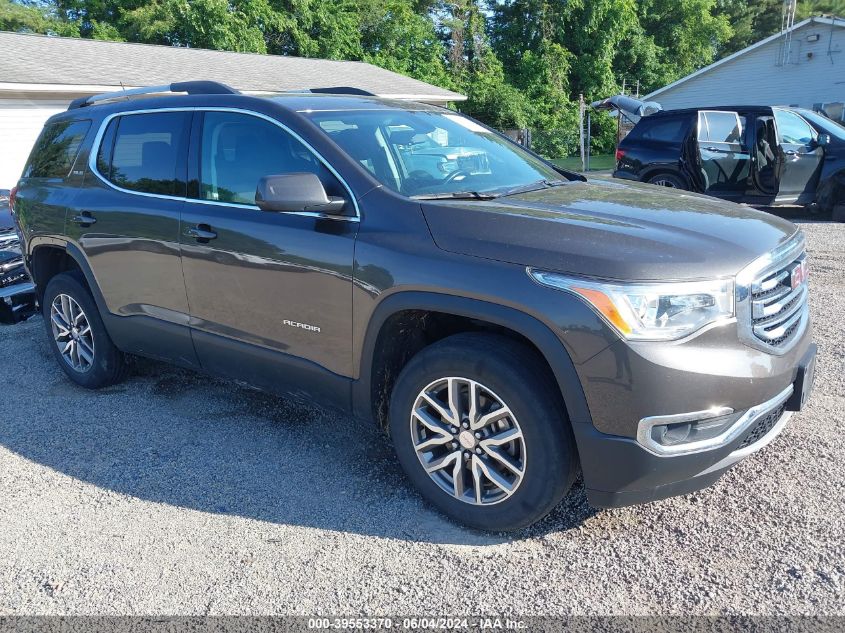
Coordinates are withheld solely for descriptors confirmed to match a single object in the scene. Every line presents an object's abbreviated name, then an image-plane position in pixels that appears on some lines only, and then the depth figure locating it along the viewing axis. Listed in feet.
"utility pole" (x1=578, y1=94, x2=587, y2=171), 73.62
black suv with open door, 33.47
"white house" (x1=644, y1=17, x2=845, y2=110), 74.23
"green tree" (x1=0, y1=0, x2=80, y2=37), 87.76
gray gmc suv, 8.39
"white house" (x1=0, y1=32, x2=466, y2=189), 45.83
